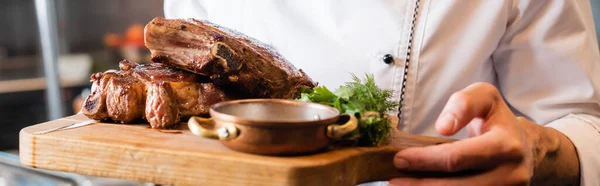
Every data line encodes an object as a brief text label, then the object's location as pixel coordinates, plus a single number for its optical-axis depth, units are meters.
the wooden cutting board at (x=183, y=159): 0.78
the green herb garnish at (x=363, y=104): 0.84
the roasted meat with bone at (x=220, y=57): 0.94
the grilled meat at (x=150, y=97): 0.91
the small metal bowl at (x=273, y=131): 0.79
